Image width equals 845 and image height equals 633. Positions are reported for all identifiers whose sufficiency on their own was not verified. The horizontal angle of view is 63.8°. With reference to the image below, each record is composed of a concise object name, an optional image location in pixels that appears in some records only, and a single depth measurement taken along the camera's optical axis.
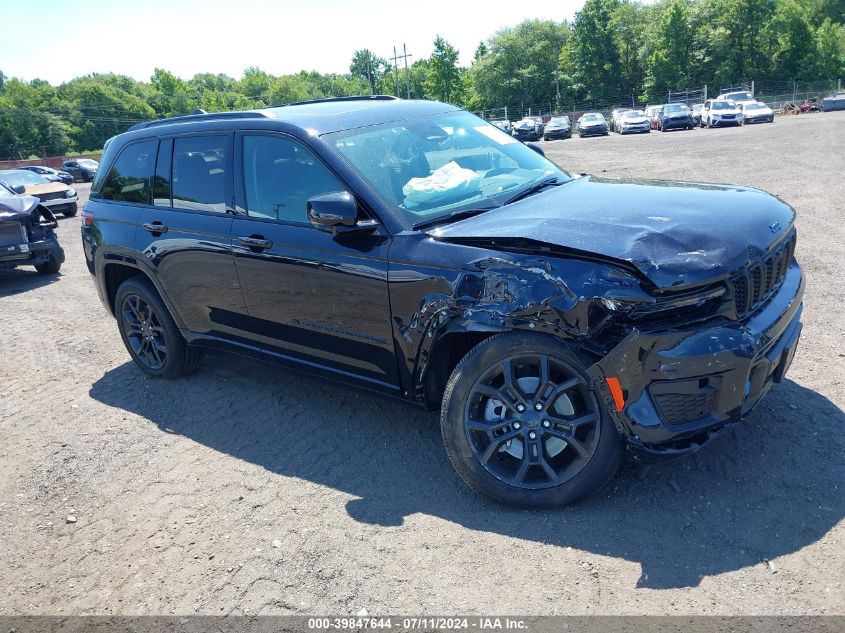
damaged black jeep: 2.88
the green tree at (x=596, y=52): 77.69
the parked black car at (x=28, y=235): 9.89
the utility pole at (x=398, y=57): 73.88
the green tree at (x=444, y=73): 81.44
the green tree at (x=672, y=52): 71.31
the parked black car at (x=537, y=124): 39.39
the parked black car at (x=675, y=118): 36.25
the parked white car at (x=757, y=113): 35.19
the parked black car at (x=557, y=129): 39.94
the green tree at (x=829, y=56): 64.94
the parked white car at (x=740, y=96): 40.75
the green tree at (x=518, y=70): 83.06
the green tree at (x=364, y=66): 132.85
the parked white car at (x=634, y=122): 37.72
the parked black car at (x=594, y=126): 39.12
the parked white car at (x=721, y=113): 34.28
